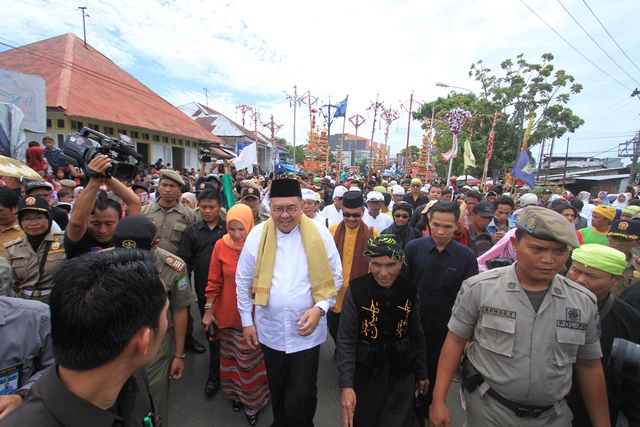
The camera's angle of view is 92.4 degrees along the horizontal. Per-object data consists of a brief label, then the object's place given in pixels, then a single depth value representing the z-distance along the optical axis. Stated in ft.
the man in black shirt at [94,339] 2.98
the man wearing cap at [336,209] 17.42
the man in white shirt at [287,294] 7.47
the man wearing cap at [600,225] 13.23
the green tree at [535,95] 77.87
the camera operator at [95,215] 6.59
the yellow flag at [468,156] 44.76
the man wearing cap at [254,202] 14.01
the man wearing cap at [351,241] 10.96
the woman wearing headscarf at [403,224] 13.26
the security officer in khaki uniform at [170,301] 6.60
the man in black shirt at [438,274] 8.66
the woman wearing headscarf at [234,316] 9.45
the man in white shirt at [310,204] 14.75
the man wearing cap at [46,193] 11.86
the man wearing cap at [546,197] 31.95
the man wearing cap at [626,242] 9.70
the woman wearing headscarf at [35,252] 7.44
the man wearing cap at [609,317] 6.24
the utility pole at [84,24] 59.26
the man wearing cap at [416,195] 22.94
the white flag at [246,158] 29.94
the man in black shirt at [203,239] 11.21
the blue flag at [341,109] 64.03
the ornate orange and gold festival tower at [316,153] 56.54
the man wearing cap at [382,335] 7.12
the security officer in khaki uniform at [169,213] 12.41
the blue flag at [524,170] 32.17
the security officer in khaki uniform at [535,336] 5.42
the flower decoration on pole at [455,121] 42.34
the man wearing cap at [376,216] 15.05
